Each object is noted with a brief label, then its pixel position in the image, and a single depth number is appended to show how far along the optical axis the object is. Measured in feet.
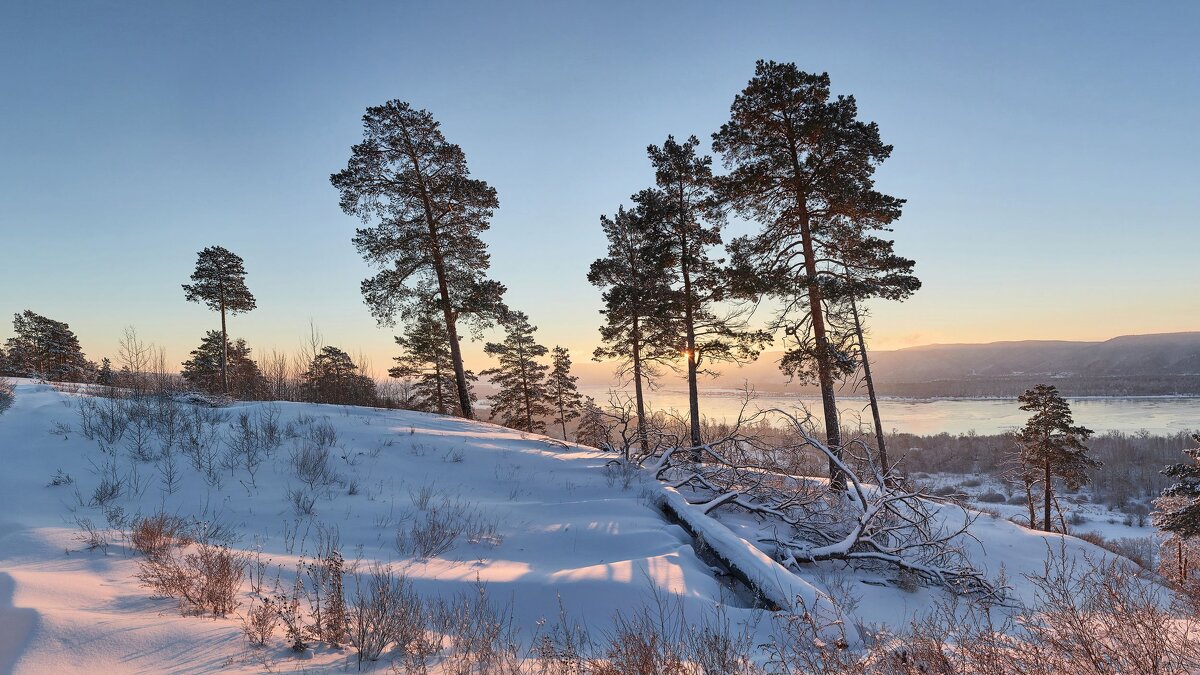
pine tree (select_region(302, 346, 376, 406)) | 52.24
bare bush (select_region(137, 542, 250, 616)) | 10.32
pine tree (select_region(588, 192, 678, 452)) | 53.21
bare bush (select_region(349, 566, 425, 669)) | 9.25
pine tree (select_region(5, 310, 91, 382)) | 107.34
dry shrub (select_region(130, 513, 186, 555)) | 13.16
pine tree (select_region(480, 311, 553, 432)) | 98.53
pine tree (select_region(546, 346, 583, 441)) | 102.99
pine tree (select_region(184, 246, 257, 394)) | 89.51
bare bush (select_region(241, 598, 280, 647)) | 9.07
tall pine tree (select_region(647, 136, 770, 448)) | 52.19
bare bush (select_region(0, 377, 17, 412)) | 26.63
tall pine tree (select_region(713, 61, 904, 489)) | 37.50
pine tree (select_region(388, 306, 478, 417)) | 96.78
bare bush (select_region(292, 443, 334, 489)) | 21.95
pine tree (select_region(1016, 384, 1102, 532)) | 70.03
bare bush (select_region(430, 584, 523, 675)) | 8.84
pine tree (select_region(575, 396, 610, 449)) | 34.78
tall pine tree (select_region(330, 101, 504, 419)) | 52.49
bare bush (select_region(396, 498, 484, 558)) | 16.46
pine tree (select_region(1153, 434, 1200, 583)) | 48.03
